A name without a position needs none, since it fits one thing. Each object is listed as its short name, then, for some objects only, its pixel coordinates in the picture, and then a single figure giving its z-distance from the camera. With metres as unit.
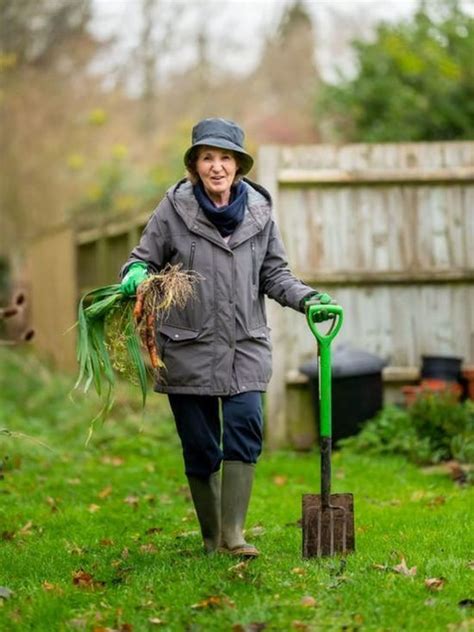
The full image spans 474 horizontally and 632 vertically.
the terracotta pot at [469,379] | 15.16
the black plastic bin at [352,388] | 14.76
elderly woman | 9.04
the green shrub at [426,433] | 13.58
